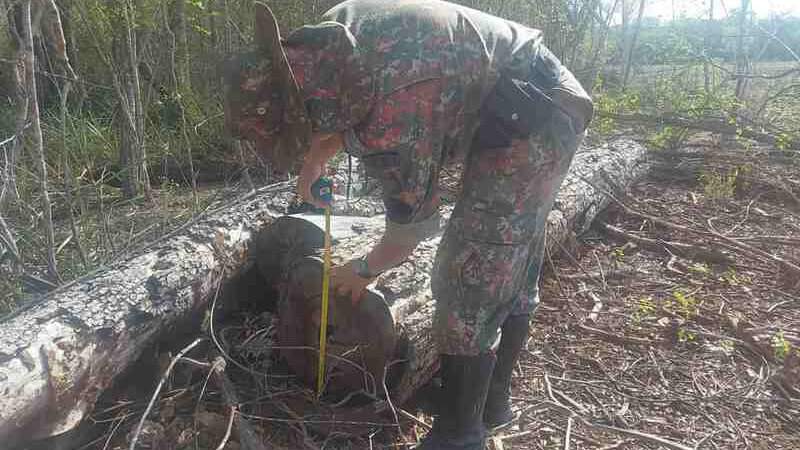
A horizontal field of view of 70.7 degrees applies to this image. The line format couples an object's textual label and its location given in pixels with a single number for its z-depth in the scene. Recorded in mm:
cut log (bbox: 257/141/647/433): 2248
